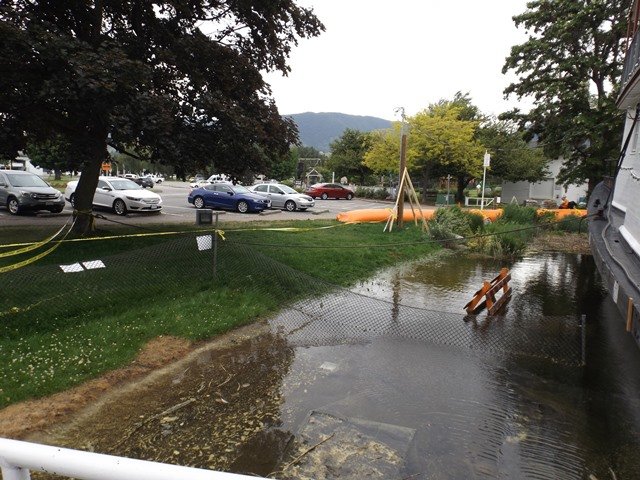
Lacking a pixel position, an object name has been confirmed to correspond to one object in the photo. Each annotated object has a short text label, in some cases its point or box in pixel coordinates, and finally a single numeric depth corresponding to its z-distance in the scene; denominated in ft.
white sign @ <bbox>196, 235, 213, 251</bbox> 25.55
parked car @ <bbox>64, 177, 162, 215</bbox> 57.93
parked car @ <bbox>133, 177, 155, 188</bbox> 160.66
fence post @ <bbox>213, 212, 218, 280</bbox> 25.02
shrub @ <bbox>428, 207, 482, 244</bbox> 48.57
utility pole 49.49
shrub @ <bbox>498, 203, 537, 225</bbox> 58.66
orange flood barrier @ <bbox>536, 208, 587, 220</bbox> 63.21
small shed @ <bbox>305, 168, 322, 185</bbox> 198.59
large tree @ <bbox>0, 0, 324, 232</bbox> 23.44
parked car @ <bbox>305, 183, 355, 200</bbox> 118.21
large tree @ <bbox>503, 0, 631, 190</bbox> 58.34
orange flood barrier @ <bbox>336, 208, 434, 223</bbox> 58.95
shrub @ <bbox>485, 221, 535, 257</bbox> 43.91
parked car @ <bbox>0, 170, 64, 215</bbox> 52.29
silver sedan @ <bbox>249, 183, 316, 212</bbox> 78.14
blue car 68.90
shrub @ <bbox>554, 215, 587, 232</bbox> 57.52
